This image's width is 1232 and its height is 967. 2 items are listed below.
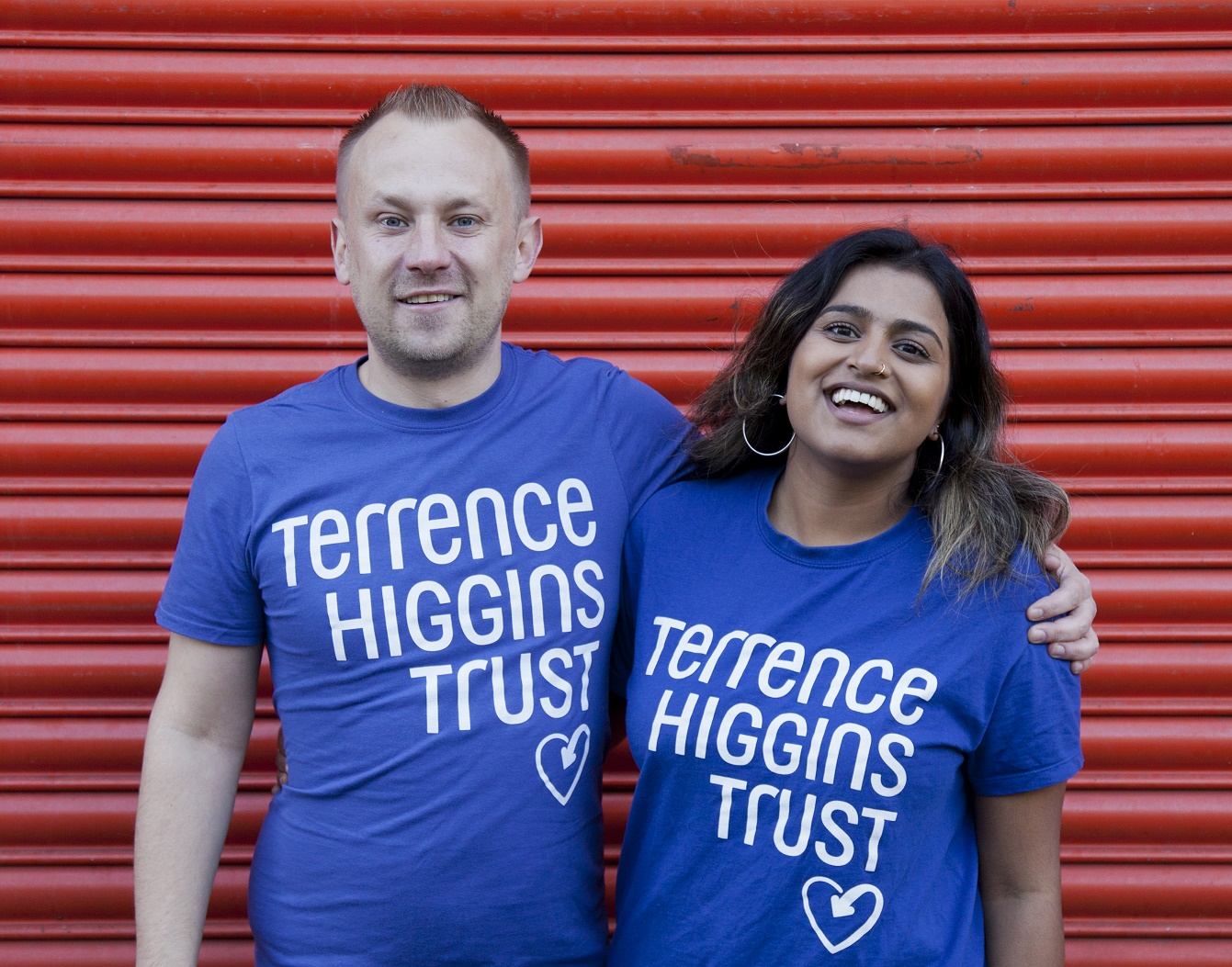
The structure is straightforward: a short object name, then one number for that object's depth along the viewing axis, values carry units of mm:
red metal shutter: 2461
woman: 1577
